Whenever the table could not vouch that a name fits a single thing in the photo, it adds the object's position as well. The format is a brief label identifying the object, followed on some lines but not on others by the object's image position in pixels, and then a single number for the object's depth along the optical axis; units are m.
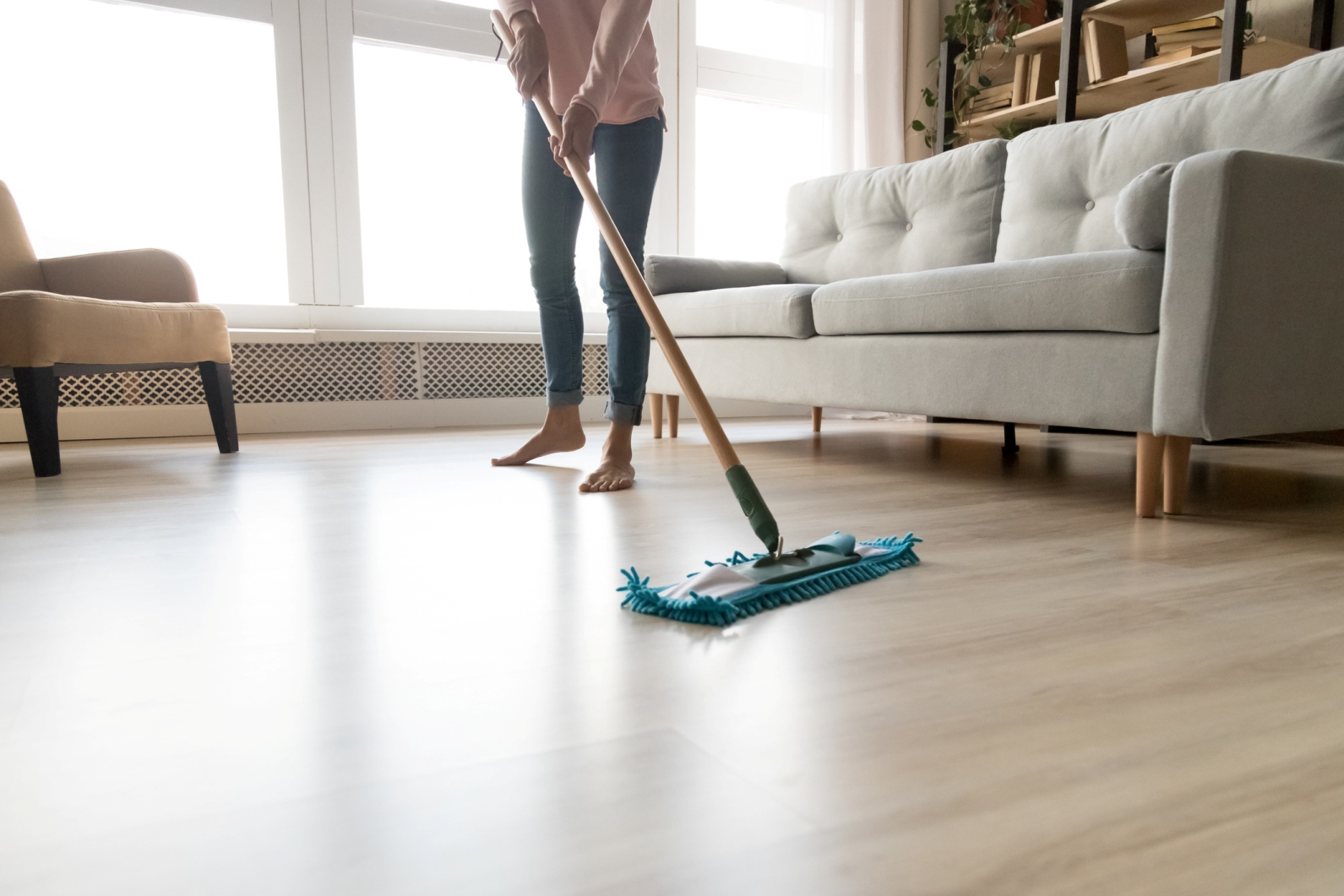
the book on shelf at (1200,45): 3.02
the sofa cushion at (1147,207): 1.37
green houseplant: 3.73
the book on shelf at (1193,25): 3.02
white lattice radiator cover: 2.93
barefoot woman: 1.68
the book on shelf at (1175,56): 3.06
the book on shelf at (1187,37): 3.03
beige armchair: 1.89
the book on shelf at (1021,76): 3.69
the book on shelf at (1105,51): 3.34
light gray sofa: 1.32
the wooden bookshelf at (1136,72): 2.95
